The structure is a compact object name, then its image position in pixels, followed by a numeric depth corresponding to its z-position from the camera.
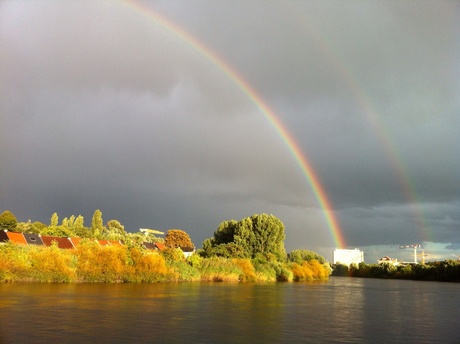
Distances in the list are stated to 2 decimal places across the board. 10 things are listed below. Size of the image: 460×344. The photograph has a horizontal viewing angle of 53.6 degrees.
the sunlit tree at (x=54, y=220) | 137.88
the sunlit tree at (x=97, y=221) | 143.26
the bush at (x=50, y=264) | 49.81
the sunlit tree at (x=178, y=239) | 144.00
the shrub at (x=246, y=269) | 74.88
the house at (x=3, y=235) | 79.56
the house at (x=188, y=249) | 139.50
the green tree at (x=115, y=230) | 117.62
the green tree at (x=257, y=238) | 92.56
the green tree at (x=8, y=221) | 100.75
